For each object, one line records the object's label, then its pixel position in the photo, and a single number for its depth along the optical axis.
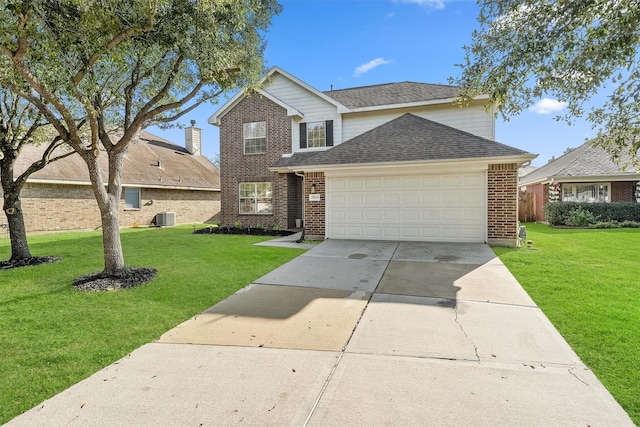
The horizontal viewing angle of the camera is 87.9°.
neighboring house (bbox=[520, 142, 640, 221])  16.41
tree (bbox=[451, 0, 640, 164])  4.27
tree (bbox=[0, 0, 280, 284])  5.05
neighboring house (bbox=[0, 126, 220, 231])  15.46
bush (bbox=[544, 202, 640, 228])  15.59
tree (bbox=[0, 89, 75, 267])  8.16
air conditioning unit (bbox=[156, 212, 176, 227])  19.66
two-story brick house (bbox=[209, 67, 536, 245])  10.04
